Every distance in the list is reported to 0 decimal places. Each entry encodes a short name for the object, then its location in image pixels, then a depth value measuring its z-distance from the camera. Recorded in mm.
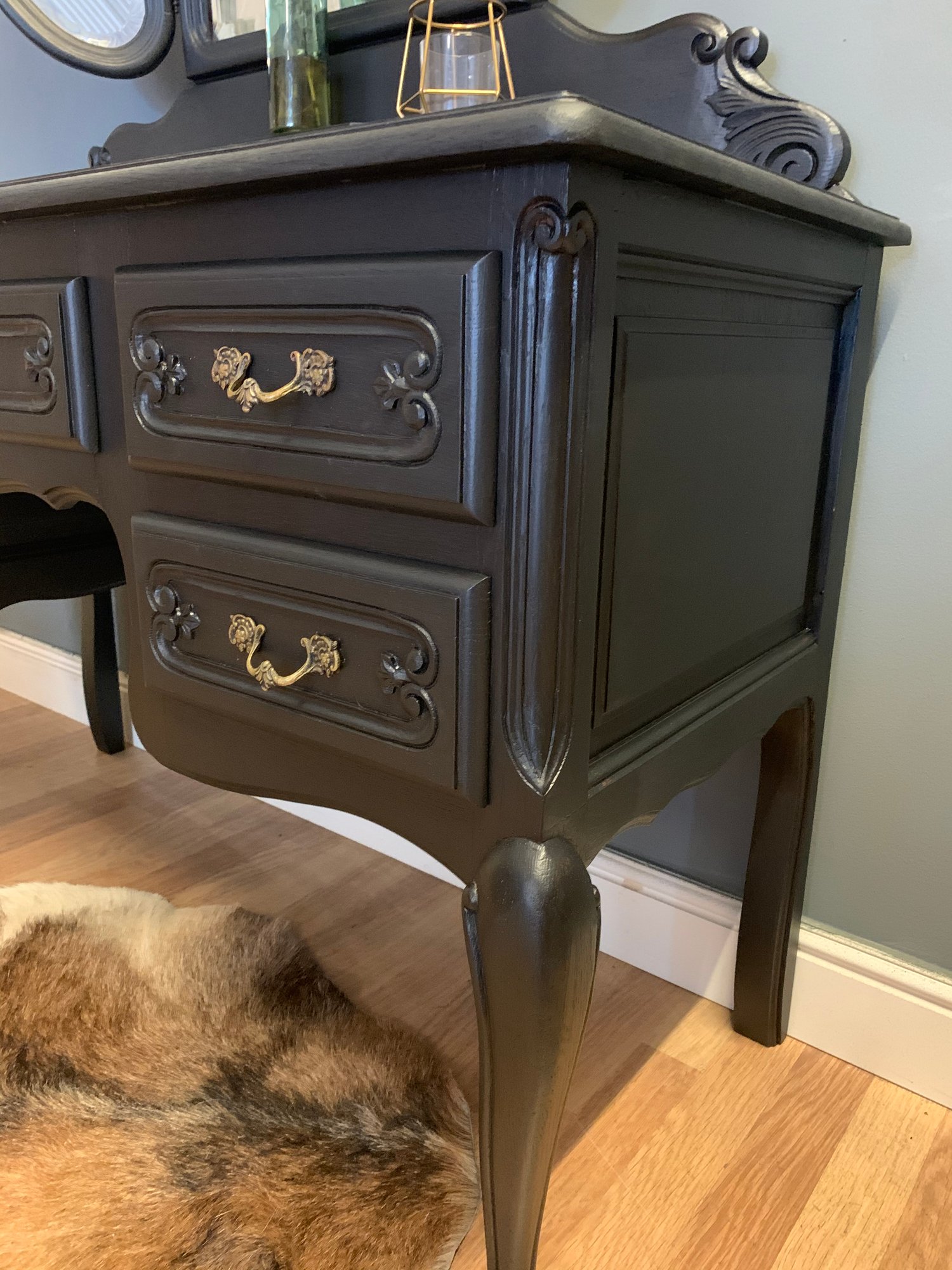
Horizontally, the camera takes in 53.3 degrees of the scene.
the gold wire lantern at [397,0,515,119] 905
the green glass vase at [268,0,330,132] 1068
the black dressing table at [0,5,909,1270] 541
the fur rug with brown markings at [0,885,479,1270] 851
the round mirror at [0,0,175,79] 1312
